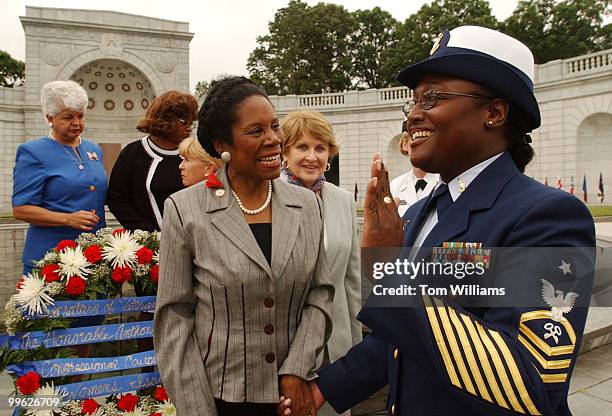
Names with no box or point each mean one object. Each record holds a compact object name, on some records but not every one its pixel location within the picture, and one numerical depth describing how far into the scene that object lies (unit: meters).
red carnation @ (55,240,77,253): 2.91
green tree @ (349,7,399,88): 37.78
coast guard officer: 1.12
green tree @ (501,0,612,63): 30.97
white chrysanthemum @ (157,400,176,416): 2.76
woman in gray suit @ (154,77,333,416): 1.90
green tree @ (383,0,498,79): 33.44
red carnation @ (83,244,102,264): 2.85
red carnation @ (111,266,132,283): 2.84
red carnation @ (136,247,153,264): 2.92
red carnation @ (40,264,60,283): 2.72
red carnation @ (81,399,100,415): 2.67
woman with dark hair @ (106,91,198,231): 3.49
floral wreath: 2.59
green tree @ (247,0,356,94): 36.91
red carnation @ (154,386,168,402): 2.80
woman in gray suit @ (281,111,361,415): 2.88
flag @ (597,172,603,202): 20.55
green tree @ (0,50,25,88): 40.25
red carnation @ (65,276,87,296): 2.71
